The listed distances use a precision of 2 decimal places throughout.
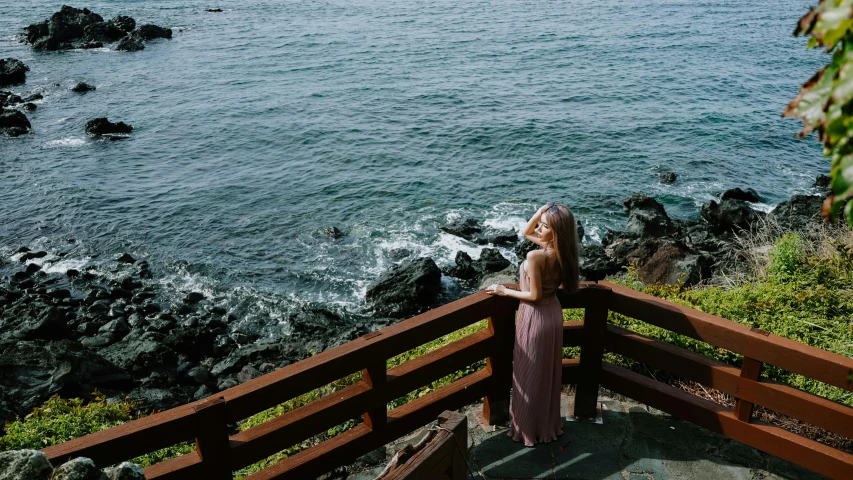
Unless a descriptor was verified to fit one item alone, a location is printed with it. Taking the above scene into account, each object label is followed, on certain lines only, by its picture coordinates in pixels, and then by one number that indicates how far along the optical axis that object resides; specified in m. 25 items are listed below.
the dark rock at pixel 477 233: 22.97
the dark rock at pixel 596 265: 19.80
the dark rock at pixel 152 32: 54.56
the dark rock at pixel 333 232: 23.56
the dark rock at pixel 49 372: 12.71
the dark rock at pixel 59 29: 52.81
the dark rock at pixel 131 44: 51.94
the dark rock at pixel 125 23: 56.12
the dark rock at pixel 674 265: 17.83
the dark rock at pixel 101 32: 54.38
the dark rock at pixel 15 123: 33.62
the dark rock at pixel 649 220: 22.10
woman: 6.47
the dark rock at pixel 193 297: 19.50
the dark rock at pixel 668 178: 27.06
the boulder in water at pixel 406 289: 19.12
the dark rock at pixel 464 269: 20.80
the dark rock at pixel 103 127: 33.41
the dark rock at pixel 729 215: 22.09
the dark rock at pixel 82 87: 40.58
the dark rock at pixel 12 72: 42.31
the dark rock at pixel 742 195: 25.14
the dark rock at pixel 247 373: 14.98
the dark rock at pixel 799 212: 20.67
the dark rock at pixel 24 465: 3.68
